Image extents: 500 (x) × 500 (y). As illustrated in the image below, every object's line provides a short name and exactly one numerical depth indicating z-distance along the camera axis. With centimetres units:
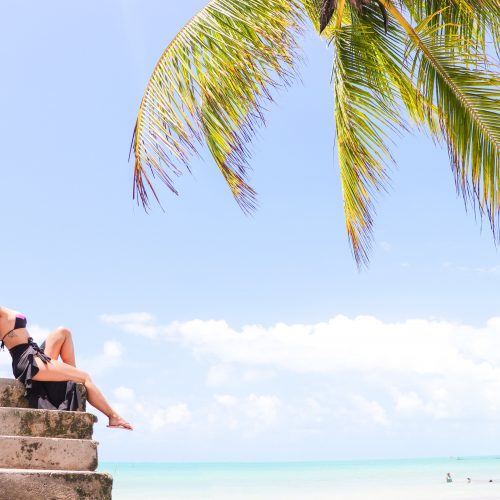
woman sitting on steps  488
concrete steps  404
